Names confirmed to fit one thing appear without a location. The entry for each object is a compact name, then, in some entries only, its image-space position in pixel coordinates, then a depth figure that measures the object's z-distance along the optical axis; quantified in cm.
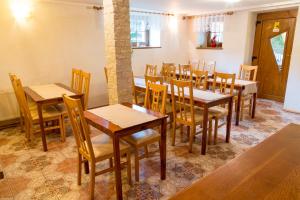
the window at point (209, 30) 549
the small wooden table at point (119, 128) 176
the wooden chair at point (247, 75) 389
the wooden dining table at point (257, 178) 96
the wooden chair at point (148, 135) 209
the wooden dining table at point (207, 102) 262
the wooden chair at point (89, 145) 176
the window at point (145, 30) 506
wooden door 467
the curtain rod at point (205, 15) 508
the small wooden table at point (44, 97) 279
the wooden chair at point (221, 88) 294
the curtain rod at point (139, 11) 430
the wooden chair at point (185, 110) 266
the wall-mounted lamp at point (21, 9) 350
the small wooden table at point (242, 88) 350
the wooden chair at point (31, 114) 281
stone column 249
